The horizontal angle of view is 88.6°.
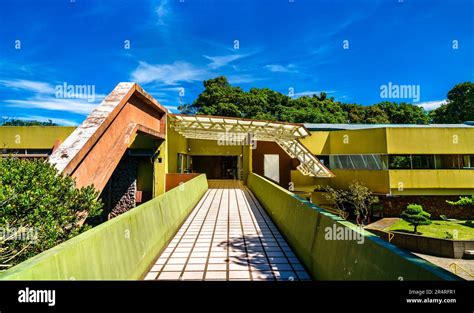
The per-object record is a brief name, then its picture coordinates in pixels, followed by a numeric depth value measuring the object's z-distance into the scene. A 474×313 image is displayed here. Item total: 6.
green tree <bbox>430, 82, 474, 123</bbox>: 41.16
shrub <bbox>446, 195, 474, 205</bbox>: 19.13
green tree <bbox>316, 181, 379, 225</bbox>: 20.00
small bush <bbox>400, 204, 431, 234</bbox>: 17.02
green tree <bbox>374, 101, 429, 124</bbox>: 47.56
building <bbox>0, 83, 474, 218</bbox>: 10.26
